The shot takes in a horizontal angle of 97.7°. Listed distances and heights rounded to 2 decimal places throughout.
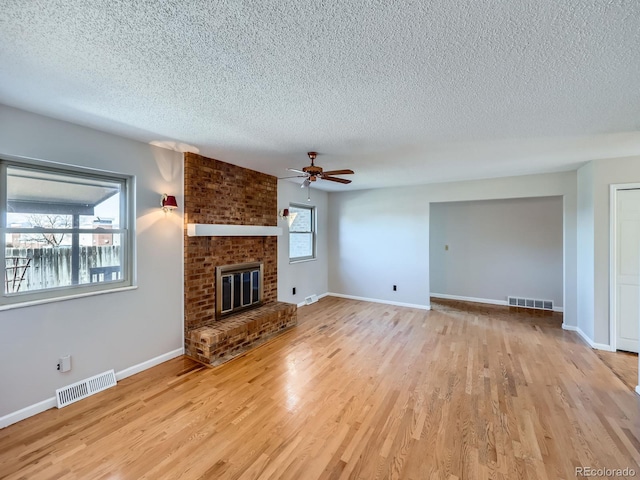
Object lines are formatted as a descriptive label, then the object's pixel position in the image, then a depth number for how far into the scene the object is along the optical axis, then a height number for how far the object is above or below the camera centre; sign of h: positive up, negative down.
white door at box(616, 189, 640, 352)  3.50 -0.39
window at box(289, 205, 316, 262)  5.78 +0.14
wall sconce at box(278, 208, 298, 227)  5.29 +0.48
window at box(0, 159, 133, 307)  2.33 +0.09
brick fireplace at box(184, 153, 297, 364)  3.43 -0.23
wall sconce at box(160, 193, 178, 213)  3.17 +0.44
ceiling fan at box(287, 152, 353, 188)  3.21 +0.78
